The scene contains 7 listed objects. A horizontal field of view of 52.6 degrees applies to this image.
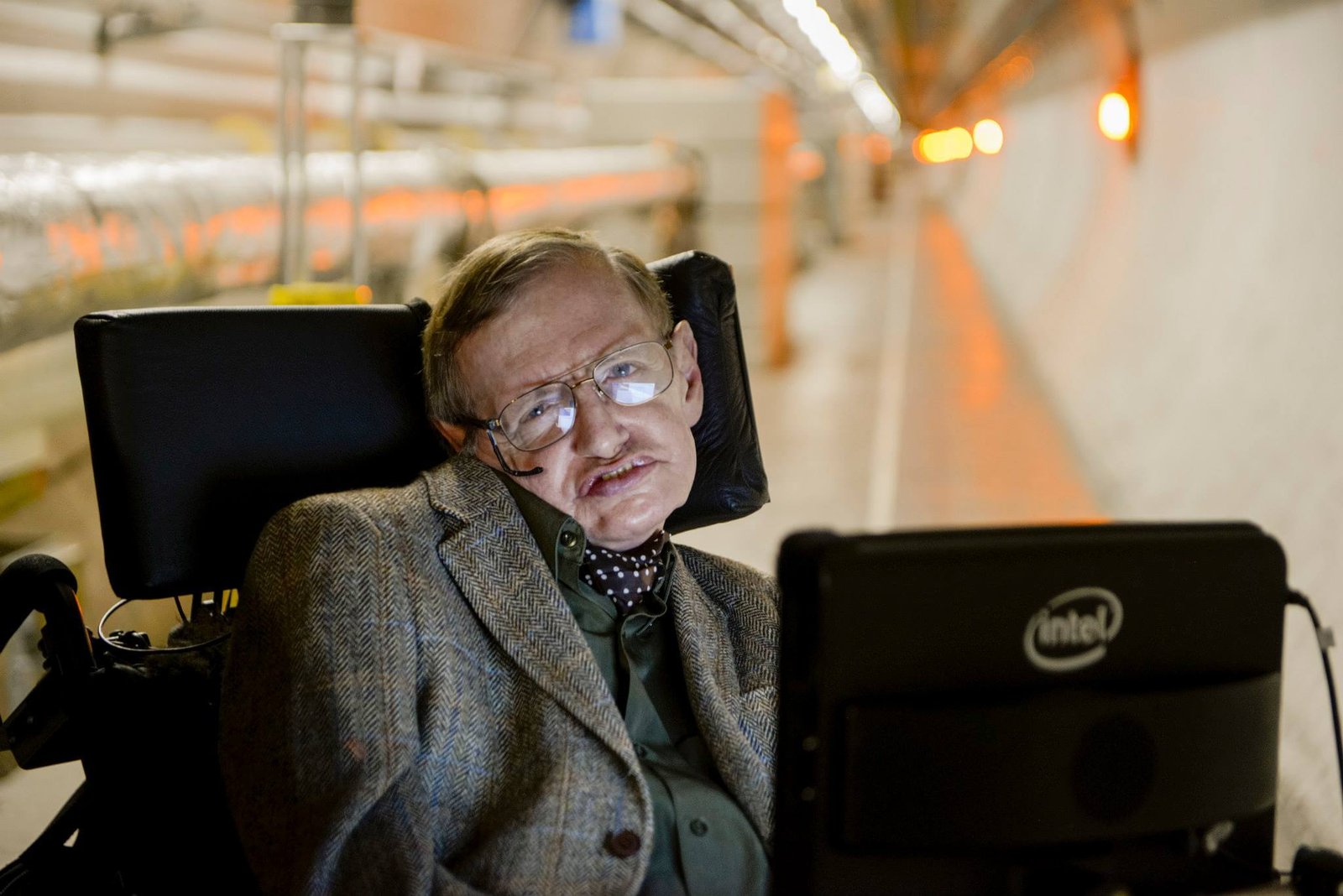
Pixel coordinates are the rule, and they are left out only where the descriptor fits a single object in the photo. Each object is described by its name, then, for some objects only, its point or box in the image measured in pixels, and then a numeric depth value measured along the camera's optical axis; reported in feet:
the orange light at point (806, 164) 46.60
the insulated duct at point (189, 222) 10.96
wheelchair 5.44
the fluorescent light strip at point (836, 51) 32.42
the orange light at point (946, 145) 82.23
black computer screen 2.95
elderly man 4.58
